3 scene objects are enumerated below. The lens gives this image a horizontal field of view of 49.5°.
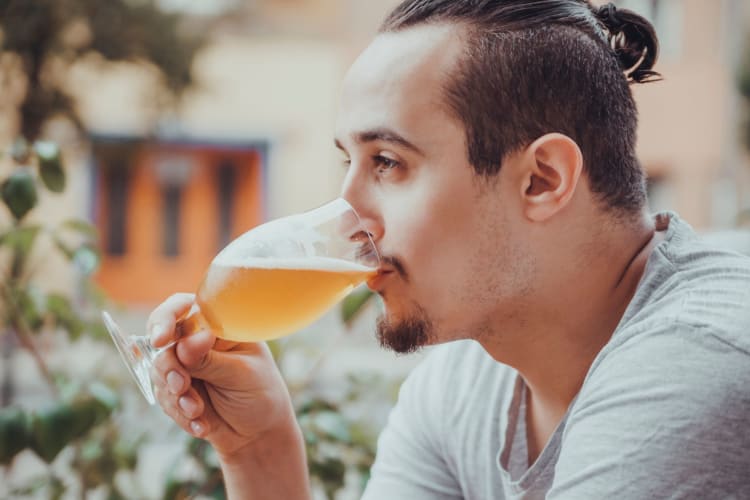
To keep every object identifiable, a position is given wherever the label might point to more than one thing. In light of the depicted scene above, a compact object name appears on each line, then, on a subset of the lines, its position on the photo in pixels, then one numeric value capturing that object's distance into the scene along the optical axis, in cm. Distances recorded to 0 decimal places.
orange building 920
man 108
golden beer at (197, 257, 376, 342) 108
